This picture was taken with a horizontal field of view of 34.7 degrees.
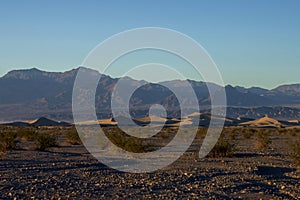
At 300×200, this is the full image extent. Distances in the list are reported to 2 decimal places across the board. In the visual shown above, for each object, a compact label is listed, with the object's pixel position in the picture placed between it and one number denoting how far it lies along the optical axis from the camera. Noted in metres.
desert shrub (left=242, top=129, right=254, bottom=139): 45.35
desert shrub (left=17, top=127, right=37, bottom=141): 35.60
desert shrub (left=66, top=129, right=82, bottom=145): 34.09
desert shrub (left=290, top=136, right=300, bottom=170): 19.00
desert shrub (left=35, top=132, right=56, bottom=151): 26.46
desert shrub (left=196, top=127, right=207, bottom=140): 43.73
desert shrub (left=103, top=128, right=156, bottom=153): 25.34
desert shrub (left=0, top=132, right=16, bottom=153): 25.42
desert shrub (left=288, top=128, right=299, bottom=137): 54.02
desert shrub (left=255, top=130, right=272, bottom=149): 30.67
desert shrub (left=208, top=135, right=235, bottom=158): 23.08
